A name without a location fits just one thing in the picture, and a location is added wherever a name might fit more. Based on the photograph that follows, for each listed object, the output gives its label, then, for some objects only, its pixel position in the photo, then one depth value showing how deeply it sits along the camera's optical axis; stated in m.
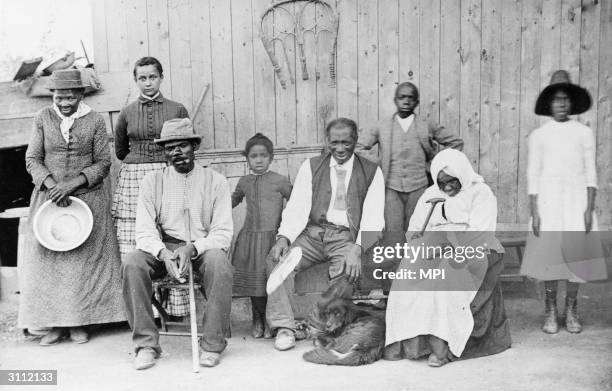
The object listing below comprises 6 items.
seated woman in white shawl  3.30
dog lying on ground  3.33
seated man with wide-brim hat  3.39
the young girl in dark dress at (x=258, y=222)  3.82
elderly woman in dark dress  3.80
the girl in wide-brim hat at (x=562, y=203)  3.61
